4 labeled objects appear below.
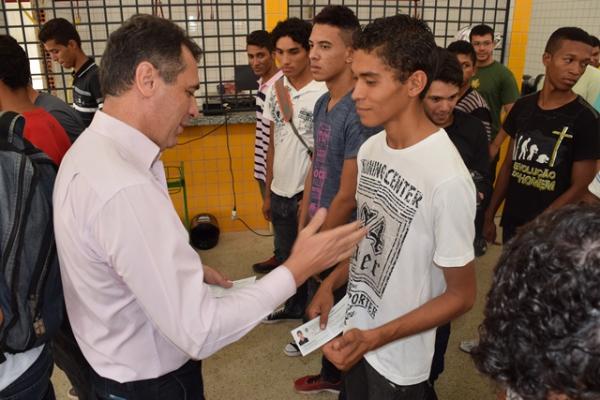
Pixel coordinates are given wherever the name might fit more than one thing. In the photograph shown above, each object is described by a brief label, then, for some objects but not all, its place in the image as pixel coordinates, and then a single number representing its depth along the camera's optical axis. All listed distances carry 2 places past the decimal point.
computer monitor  4.06
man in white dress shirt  1.00
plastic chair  3.91
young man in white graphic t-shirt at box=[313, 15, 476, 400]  1.25
